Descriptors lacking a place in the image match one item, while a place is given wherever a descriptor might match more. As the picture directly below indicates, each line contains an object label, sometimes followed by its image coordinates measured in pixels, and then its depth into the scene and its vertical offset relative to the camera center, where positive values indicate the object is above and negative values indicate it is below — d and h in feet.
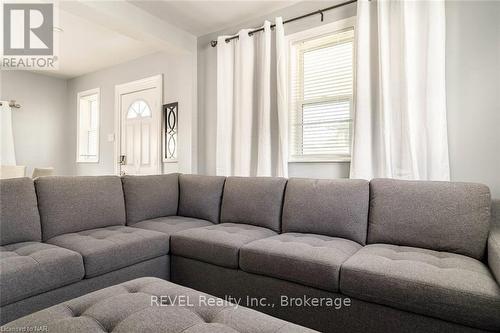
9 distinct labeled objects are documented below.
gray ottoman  3.02 -1.68
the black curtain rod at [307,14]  8.45 +4.76
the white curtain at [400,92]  6.88 +1.90
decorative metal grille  12.86 +1.58
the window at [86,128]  17.72 +2.39
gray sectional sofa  4.39 -1.62
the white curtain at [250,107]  9.49 +2.09
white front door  13.69 +1.98
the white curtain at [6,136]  15.21 +1.61
